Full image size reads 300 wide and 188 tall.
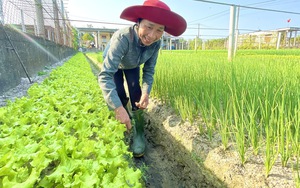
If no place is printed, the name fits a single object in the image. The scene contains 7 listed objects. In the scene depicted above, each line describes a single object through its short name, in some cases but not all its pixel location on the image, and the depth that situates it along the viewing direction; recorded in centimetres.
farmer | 129
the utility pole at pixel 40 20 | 621
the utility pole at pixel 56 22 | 944
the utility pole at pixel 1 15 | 290
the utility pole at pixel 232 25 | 540
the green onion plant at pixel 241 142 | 109
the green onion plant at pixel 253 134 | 106
